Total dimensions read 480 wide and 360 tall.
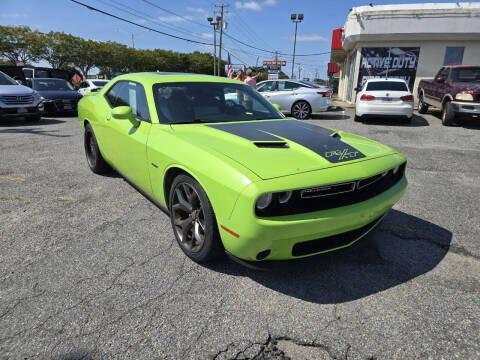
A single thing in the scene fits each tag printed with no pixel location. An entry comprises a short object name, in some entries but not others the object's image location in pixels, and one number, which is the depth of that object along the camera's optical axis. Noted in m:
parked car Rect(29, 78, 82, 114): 12.30
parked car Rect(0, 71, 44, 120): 9.97
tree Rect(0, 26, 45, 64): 41.02
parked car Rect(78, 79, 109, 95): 16.23
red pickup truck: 9.75
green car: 2.19
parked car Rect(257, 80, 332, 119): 12.57
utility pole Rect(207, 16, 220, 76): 44.73
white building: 16.22
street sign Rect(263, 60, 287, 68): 61.79
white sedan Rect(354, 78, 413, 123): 10.48
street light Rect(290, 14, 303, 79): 49.16
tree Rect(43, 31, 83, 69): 44.38
